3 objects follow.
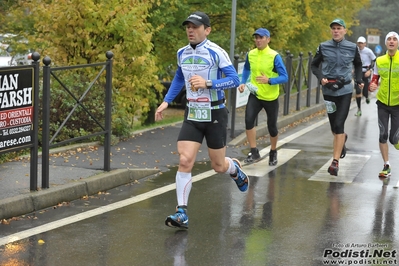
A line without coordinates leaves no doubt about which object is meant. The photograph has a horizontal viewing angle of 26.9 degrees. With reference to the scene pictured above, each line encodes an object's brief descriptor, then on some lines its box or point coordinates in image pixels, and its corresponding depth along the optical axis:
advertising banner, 7.85
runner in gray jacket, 10.68
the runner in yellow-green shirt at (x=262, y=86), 11.34
